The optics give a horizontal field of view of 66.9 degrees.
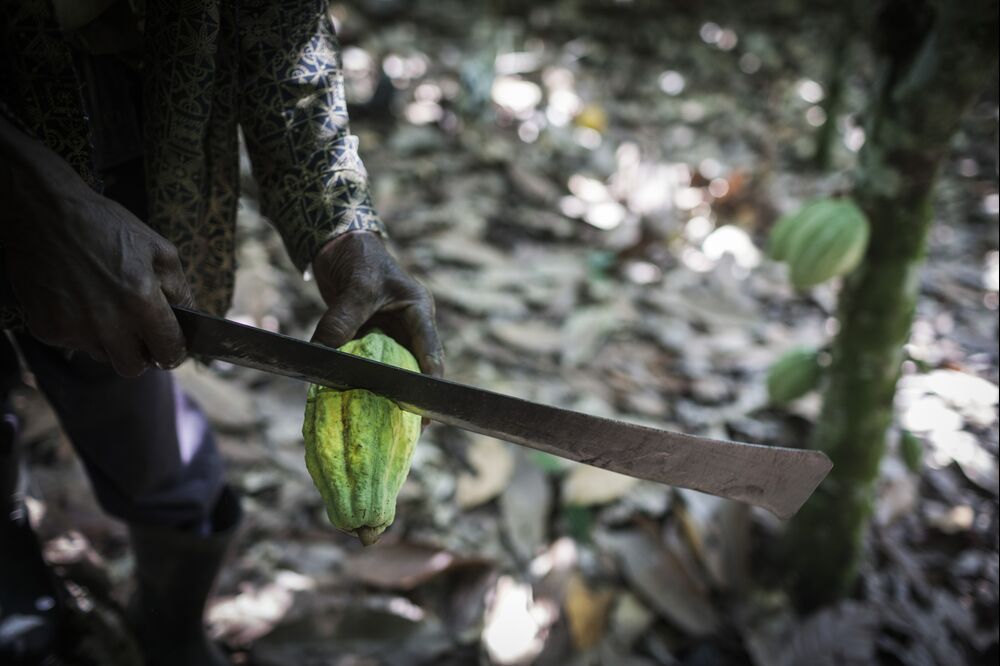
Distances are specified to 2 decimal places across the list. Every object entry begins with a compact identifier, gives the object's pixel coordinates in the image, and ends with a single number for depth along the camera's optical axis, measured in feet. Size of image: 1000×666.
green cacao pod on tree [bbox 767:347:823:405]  5.77
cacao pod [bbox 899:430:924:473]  5.26
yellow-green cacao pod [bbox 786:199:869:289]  4.98
